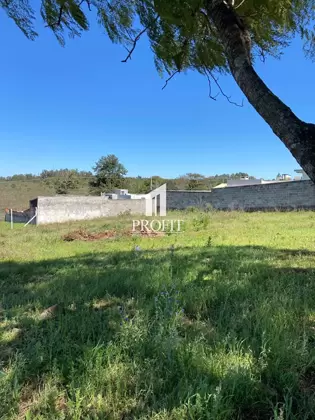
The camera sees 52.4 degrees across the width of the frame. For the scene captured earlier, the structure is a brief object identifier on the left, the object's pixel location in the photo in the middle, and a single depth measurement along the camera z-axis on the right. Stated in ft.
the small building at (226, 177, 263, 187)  105.19
